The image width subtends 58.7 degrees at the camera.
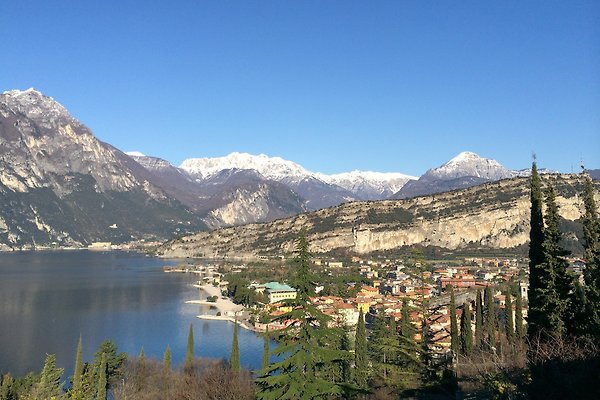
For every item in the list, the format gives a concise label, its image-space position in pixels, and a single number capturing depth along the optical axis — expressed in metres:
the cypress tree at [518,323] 34.09
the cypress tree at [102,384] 28.70
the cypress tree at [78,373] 29.83
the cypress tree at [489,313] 36.31
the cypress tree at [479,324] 35.44
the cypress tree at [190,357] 36.03
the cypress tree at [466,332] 31.81
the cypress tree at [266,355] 30.23
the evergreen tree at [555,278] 16.56
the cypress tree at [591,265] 14.12
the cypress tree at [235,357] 33.41
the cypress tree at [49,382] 28.45
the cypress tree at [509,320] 34.27
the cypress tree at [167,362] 34.87
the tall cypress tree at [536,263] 17.51
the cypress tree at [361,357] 28.86
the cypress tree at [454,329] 22.59
